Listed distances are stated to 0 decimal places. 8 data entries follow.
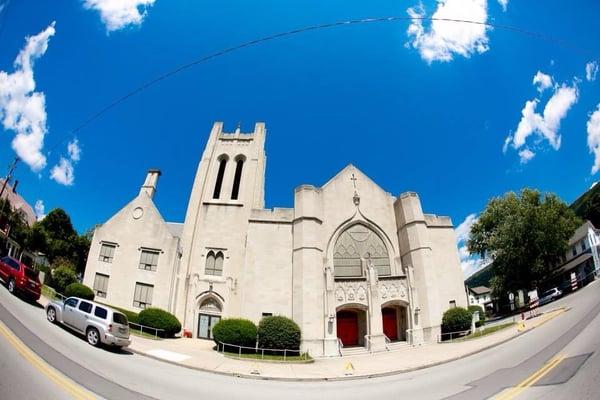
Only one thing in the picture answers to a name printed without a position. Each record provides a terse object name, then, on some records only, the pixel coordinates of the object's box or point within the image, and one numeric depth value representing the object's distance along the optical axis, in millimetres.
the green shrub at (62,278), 17703
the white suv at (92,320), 9719
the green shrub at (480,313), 22016
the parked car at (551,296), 29266
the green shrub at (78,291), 17406
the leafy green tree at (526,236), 32156
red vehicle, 10656
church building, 22547
